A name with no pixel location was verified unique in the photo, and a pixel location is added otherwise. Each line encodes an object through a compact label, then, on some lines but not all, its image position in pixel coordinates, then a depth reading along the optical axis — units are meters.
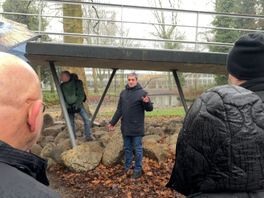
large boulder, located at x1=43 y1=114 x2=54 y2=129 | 7.94
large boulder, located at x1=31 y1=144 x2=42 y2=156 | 5.55
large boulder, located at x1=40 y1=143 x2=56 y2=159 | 5.25
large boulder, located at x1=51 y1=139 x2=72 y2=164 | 5.07
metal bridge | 5.09
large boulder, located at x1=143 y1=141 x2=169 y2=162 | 4.79
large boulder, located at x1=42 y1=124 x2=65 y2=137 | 7.03
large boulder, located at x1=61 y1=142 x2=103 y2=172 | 4.64
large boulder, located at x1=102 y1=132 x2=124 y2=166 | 4.66
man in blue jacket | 4.13
